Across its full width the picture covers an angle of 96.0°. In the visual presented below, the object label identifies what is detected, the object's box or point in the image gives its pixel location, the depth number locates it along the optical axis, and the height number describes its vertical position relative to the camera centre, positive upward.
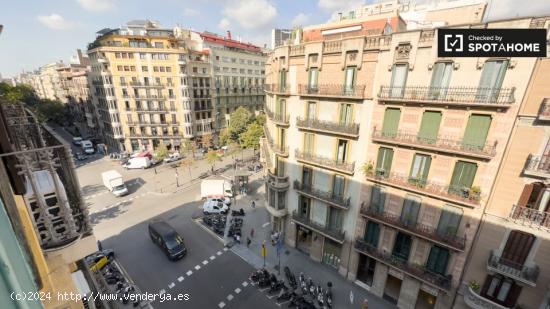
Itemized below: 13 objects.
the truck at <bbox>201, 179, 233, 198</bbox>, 39.69 -16.42
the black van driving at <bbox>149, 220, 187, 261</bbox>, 26.92 -17.18
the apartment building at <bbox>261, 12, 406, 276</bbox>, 20.19 -4.39
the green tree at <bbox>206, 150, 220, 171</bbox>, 50.23 -14.53
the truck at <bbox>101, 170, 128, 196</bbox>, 41.59 -17.00
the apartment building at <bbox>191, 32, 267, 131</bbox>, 66.75 +2.69
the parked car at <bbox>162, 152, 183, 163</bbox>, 56.94 -17.18
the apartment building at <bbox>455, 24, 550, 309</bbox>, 14.45 -8.12
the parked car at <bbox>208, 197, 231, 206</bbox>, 38.00 -17.60
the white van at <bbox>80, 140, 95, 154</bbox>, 63.37 -16.88
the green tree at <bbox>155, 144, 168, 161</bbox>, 54.62 -15.22
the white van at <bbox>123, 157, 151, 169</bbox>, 52.97 -16.98
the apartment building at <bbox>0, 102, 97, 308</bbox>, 4.66 -3.62
